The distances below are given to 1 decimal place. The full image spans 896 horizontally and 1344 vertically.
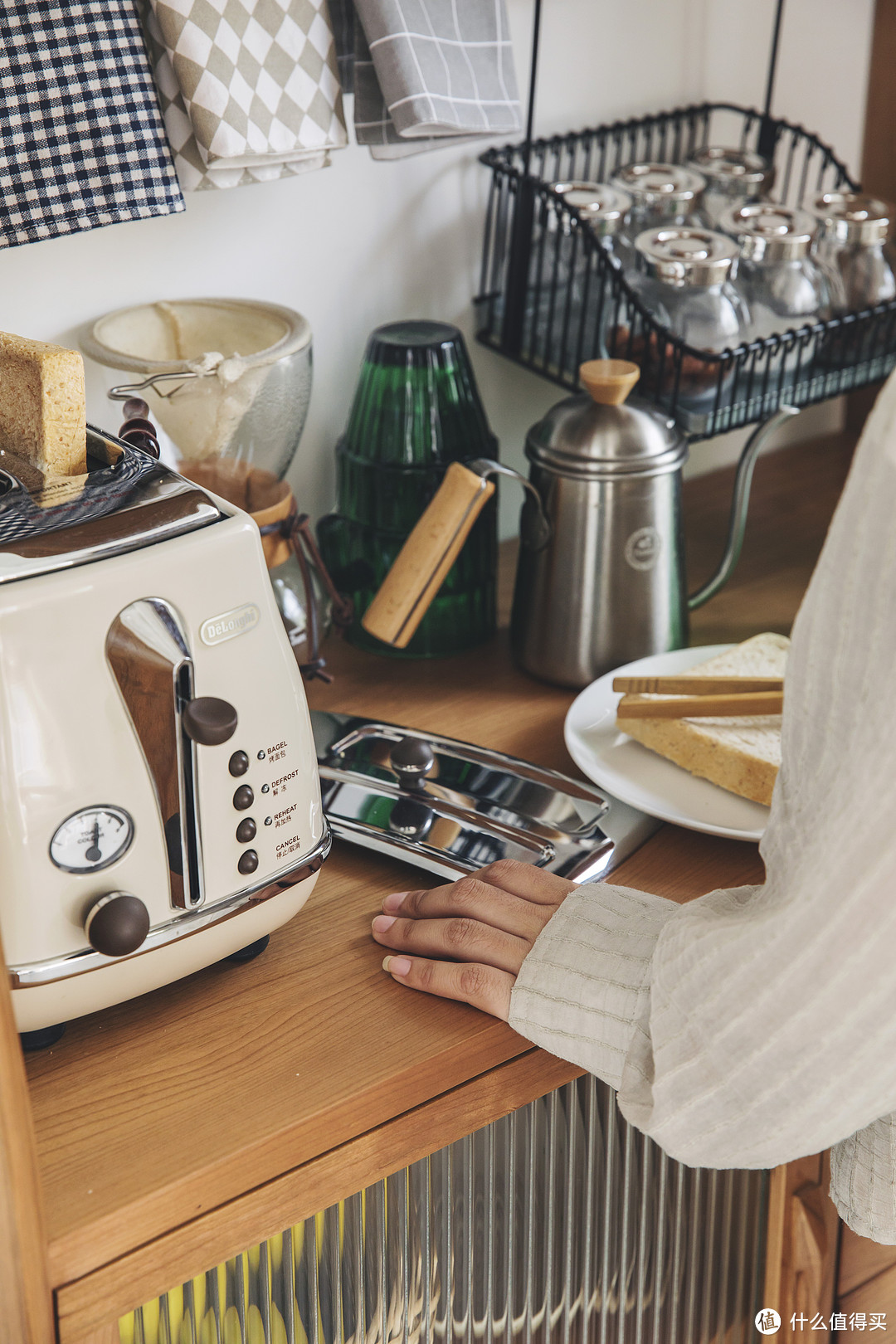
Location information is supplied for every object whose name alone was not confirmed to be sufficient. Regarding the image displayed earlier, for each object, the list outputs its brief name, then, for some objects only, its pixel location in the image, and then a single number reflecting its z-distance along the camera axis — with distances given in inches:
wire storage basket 45.9
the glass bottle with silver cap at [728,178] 52.3
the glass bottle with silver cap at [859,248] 50.1
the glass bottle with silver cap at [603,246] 46.6
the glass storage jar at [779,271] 47.4
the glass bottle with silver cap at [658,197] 49.2
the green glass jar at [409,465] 43.8
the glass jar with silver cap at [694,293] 45.0
